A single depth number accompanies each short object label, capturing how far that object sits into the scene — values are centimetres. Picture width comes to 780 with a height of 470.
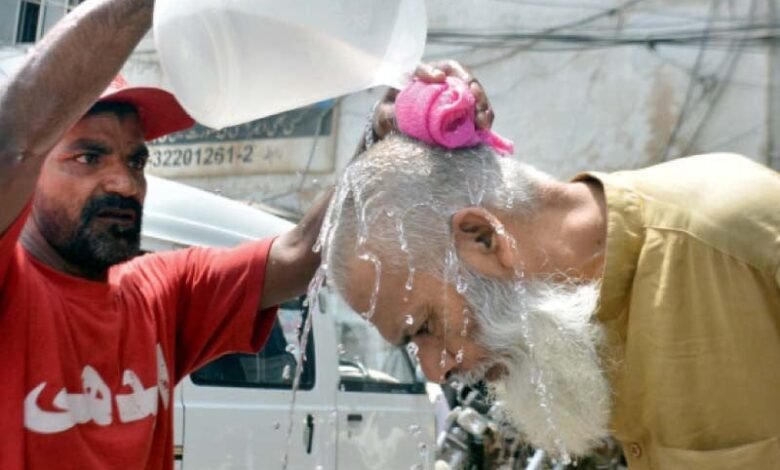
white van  480
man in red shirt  210
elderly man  178
